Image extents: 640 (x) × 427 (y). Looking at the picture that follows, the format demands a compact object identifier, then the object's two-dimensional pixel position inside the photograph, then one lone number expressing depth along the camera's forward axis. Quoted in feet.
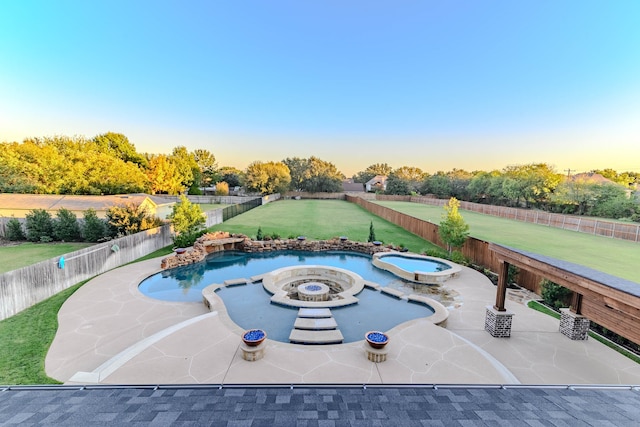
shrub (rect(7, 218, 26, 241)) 52.65
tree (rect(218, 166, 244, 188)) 247.29
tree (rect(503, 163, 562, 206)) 127.75
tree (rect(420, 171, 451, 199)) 190.60
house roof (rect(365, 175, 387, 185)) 274.57
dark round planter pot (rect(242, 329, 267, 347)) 17.66
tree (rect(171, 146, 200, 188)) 172.35
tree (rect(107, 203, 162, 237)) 49.62
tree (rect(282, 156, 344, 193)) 206.39
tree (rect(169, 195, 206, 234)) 51.62
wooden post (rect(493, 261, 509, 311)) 22.29
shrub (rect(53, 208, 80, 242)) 51.52
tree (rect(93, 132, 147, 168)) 179.93
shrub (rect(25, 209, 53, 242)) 51.60
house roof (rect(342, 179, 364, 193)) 267.18
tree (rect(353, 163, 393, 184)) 327.39
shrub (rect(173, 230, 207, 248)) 51.62
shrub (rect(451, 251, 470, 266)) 44.12
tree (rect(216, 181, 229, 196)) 169.07
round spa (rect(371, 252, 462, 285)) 37.86
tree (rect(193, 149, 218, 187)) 239.09
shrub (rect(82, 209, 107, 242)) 50.83
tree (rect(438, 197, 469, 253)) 45.19
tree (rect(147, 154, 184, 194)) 136.26
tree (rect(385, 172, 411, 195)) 205.87
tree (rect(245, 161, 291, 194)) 171.83
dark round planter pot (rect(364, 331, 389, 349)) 17.87
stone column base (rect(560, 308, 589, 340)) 21.99
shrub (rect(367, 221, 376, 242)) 56.60
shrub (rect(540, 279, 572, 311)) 28.94
